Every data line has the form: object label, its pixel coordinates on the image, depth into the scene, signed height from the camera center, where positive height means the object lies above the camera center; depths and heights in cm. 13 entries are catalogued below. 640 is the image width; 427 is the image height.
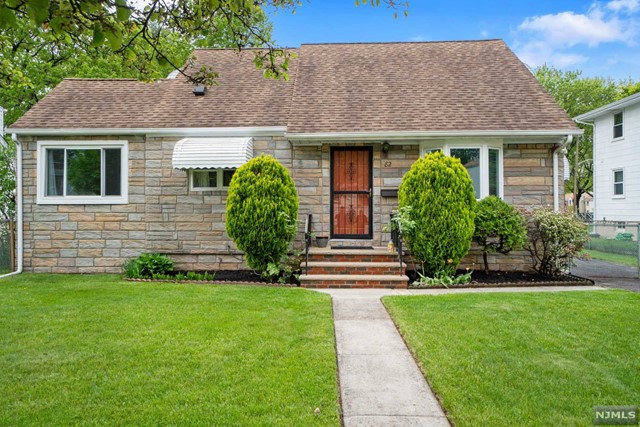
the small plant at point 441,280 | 772 -123
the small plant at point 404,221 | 784 -7
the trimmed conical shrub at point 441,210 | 783 +16
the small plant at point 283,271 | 805 -110
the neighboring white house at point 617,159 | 1603 +258
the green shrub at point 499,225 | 811 -13
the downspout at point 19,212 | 924 +12
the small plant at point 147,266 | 849 -107
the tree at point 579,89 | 2847 +935
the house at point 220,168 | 907 +116
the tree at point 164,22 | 274 +180
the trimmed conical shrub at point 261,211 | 793 +14
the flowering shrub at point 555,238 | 805 -39
